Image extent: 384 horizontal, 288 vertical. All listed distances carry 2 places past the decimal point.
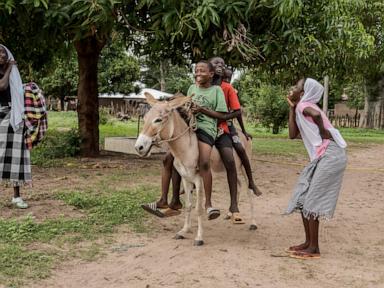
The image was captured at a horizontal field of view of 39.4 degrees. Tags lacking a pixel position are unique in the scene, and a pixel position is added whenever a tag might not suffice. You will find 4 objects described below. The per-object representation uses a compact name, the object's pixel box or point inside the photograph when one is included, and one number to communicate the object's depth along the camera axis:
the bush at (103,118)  25.39
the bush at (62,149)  11.26
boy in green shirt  5.20
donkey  4.86
